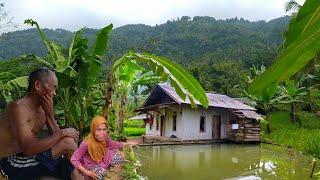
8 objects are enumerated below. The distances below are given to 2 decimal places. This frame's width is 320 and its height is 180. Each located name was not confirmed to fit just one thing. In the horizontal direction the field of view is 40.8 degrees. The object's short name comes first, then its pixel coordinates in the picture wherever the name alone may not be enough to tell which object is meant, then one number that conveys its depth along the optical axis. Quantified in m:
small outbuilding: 22.14
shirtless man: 1.77
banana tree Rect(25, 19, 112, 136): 7.23
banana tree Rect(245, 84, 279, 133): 22.36
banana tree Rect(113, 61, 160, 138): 12.71
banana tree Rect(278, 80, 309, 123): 22.75
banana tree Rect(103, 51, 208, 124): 3.85
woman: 2.82
